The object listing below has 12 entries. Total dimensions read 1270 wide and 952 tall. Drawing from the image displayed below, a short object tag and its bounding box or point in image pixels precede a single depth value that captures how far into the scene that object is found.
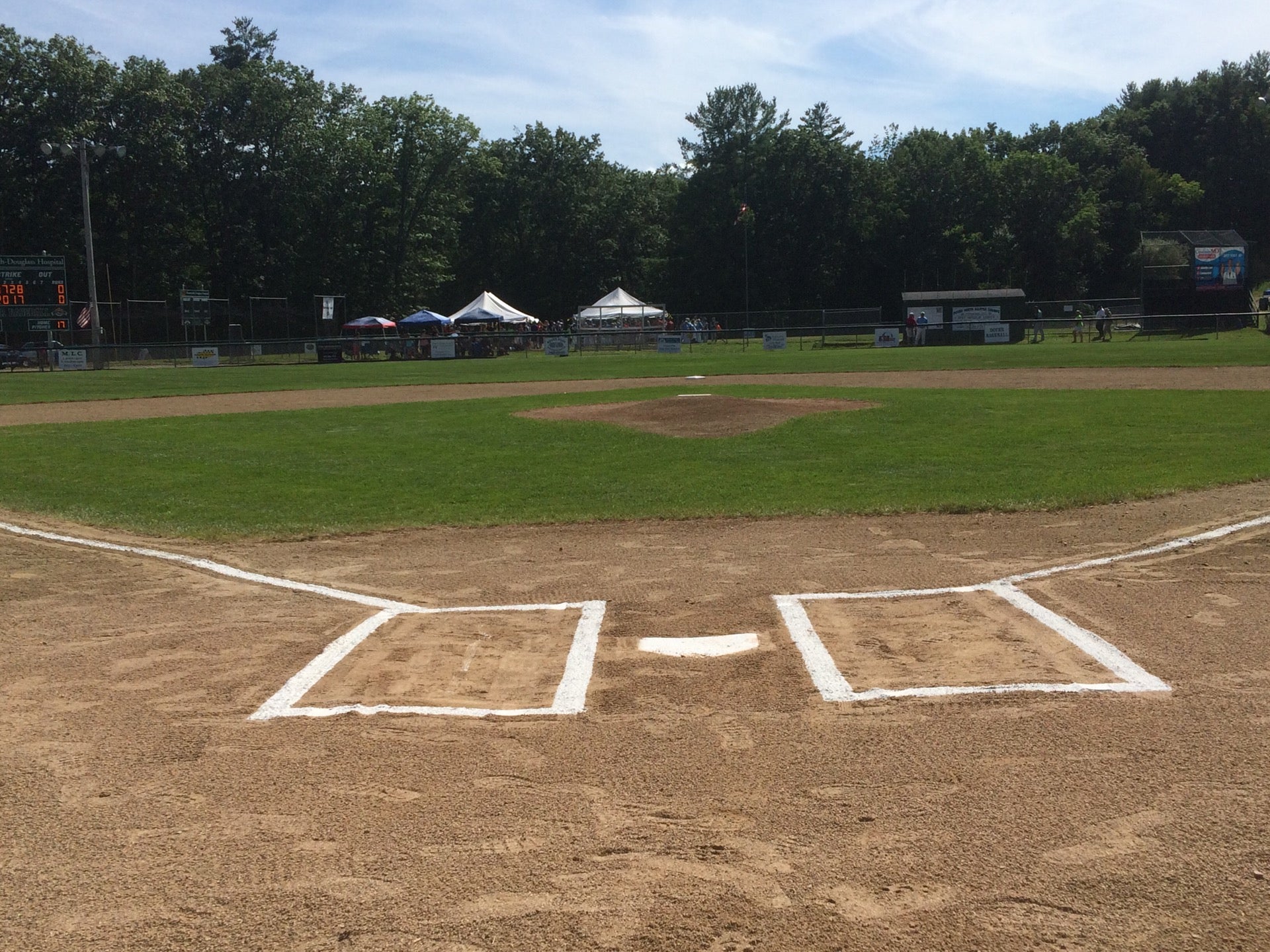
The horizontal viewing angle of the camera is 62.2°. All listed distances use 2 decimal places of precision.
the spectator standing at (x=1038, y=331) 51.34
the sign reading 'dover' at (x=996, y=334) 51.31
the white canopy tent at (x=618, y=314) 61.50
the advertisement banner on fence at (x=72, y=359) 44.97
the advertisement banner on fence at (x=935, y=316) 55.00
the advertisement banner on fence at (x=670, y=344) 51.81
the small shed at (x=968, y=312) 52.17
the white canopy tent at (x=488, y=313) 59.28
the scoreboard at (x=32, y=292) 41.00
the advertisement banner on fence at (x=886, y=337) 53.09
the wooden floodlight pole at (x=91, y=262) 49.28
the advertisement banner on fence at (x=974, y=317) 52.28
